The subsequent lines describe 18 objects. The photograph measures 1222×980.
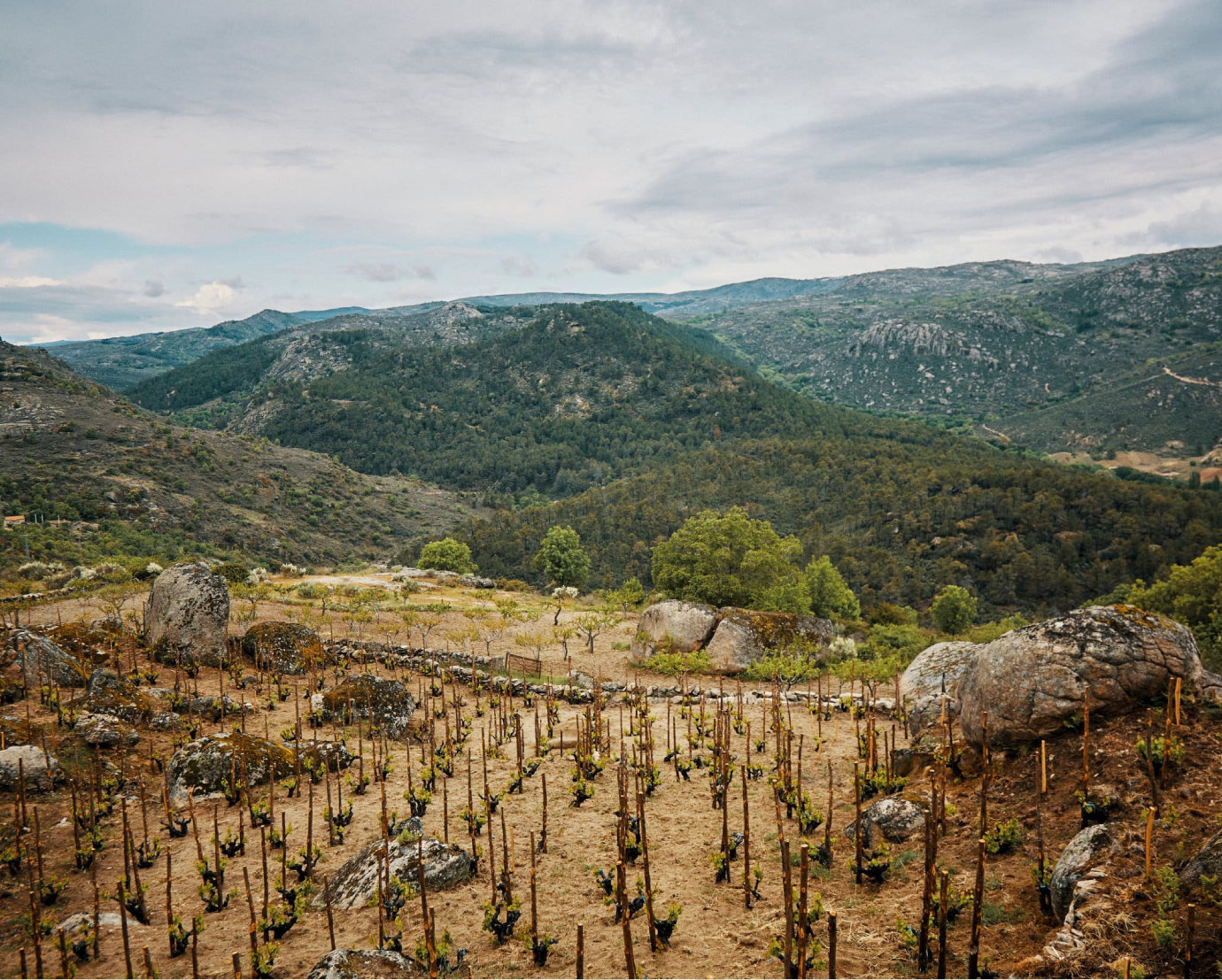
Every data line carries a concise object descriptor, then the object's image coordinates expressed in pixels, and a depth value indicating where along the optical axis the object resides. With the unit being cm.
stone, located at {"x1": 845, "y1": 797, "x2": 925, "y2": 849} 862
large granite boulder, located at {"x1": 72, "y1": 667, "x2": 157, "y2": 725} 1349
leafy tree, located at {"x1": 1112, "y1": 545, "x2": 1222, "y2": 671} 2727
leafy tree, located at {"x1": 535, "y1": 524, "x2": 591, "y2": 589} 4769
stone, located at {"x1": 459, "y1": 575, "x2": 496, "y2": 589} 4534
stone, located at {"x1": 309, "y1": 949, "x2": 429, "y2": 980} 605
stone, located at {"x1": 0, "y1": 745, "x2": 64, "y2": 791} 1066
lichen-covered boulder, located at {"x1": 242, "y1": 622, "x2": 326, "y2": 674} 1855
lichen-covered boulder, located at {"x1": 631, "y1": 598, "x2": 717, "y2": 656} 2194
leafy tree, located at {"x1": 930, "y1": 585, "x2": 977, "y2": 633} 3925
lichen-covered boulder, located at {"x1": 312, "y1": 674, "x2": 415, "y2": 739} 1448
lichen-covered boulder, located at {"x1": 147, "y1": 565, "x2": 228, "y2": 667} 1775
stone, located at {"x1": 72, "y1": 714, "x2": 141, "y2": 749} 1242
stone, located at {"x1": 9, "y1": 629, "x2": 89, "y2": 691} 1467
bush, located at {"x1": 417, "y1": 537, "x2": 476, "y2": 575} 5450
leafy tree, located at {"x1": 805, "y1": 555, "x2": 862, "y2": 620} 3747
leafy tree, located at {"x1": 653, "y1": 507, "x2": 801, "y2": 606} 2706
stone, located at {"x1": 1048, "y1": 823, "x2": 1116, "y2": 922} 611
